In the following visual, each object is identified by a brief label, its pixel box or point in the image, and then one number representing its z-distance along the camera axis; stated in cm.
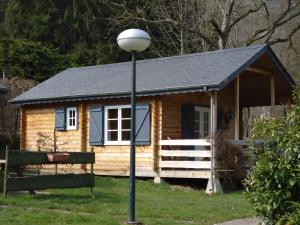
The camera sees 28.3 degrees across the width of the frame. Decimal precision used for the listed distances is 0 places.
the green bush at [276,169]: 693
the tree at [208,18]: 3344
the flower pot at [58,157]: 1342
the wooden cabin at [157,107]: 1798
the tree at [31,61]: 3200
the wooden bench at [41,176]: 1278
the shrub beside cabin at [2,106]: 2709
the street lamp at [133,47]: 1017
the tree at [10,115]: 2669
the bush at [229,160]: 1712
